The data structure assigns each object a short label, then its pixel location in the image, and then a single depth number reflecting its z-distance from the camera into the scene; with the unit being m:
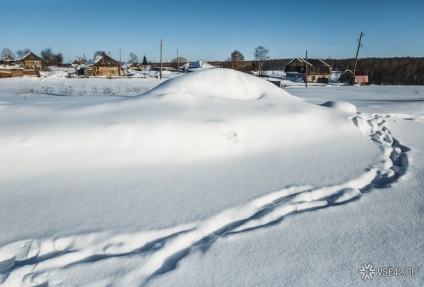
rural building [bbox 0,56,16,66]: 50.27
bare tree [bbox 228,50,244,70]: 58.12
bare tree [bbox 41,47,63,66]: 76.88
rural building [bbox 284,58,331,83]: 38.72
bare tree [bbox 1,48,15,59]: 71.34
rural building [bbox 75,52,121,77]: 35.94
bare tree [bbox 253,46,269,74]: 52.47
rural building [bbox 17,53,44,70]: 48.47
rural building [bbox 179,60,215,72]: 42.94
